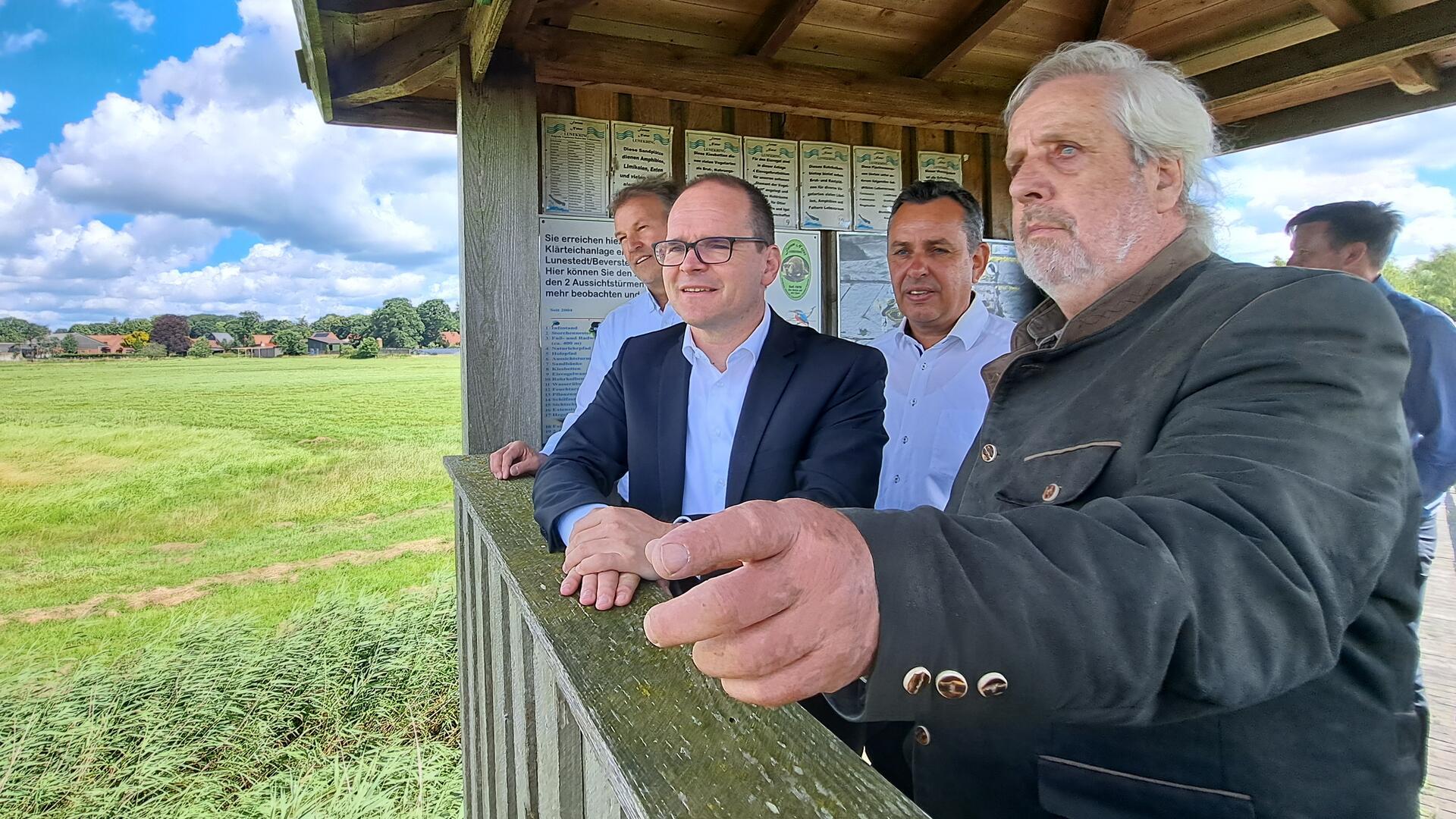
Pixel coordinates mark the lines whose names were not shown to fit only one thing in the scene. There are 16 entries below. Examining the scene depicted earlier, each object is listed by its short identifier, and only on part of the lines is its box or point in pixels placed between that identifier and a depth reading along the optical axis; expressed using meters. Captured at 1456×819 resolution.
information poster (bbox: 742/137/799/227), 3.19
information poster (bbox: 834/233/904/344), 3.33
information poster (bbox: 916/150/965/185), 3.49
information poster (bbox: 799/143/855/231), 3.27
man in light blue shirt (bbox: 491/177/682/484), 2.68
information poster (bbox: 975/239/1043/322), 3.55
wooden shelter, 1.59
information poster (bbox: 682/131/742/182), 3.10
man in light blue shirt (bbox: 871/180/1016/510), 2.25
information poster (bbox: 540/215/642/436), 2.85
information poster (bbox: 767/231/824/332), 3.23
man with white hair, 0.42
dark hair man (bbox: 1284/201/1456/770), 2.20
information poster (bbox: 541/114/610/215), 2.86
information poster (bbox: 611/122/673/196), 2.96
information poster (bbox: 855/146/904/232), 3.35
